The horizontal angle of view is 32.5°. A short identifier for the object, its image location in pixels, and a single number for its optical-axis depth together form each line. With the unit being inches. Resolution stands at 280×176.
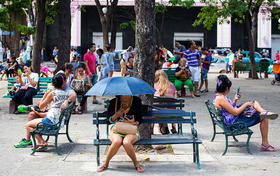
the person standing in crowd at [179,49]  698.8
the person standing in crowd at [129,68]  630.8
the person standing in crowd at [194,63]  644.1
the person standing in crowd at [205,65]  689.6
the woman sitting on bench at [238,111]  303.6
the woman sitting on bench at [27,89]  470.3
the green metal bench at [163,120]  265.0
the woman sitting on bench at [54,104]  306.0
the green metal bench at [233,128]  298.8
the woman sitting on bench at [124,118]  257.9
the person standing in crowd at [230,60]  1196.2
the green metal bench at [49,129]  296.2
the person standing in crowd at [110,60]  677.1
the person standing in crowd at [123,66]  650.0
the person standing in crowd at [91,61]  583.5
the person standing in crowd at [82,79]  486.3
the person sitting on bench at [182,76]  612.3
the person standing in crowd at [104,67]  668.7
